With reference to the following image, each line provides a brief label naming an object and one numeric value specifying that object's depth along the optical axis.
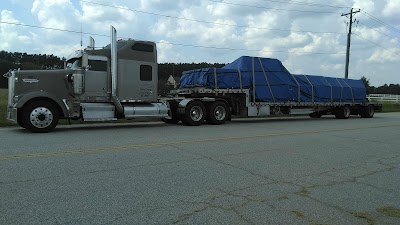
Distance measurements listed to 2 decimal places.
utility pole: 40.34
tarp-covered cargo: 18.30
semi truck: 12.64
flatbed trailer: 16.75
